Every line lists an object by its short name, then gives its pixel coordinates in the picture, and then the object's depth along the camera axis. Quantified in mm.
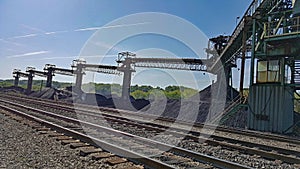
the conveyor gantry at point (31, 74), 53731
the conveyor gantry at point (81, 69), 41500
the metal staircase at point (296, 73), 15072
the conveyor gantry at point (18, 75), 59688
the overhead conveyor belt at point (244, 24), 16167
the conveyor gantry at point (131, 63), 32375
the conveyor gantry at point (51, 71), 47516
